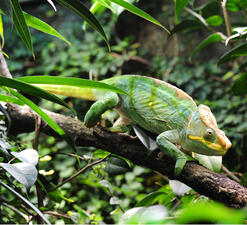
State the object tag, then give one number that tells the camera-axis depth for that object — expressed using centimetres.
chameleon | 182
